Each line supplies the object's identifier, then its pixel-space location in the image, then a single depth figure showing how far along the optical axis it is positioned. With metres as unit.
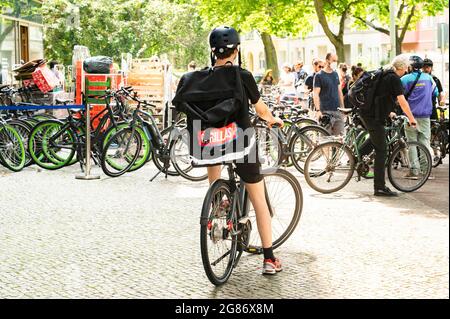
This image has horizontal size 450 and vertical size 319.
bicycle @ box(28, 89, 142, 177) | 14.91
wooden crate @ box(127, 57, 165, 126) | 20.86
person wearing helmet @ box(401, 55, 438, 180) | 13.48
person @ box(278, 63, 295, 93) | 24.64
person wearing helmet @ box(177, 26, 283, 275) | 6.57
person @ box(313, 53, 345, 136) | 15.28
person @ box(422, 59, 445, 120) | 15.21
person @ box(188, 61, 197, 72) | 25.72
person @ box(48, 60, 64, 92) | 21.26
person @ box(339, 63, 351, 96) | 20.62
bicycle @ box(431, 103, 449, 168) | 15.69
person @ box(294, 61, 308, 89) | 24.73
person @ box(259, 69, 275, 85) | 29.45
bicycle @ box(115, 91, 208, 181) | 13.94
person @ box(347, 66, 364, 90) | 17.14
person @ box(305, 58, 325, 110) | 18.93
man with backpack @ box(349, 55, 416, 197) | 11.71
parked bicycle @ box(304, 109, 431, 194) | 12.22
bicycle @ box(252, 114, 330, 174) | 13.80
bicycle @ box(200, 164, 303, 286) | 6.50
